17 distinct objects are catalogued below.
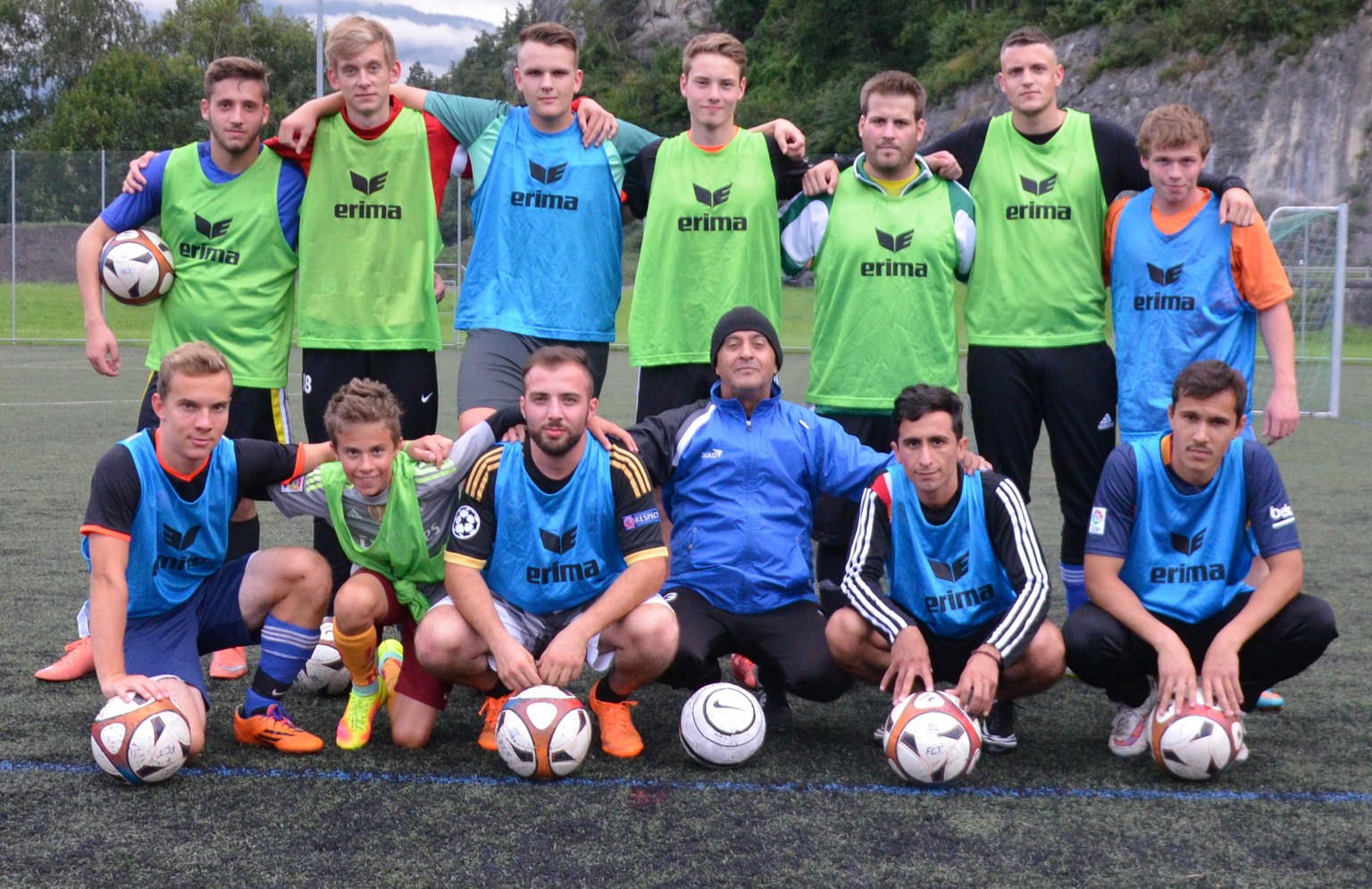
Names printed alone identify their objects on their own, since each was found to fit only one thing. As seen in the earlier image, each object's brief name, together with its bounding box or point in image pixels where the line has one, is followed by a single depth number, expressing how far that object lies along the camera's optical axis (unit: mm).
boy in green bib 3764
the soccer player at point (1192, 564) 3660
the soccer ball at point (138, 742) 3273
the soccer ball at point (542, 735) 3408
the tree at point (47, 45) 52688
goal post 13141
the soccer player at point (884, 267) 4473
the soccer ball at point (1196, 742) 3408
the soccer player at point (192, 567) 3564
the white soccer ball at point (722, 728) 3529
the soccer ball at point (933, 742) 3363
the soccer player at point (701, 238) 4547
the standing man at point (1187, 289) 4246
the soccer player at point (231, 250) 4621
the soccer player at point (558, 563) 3678
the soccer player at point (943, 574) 3668
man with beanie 3984
